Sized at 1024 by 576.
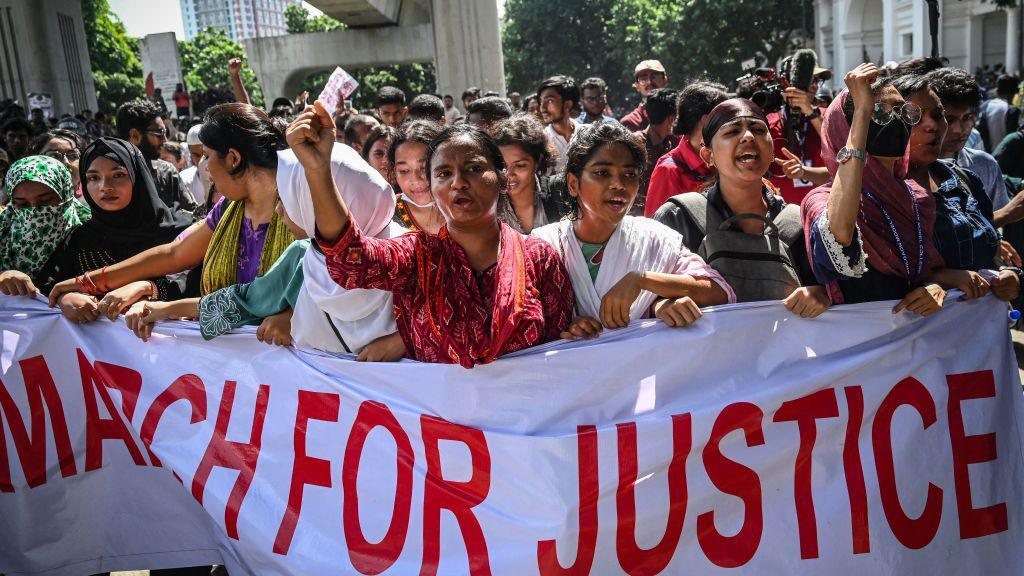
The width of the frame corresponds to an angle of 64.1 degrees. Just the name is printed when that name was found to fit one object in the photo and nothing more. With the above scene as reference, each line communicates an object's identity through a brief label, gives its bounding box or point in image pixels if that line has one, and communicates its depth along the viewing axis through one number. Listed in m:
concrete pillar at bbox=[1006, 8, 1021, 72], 22.39
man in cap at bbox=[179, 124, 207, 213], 6.08
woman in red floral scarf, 2.26
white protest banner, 2.38
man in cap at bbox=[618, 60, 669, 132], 6.81
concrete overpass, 23.59
